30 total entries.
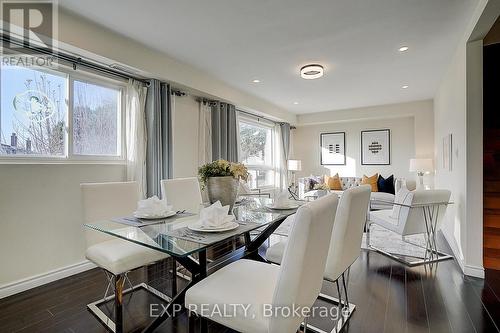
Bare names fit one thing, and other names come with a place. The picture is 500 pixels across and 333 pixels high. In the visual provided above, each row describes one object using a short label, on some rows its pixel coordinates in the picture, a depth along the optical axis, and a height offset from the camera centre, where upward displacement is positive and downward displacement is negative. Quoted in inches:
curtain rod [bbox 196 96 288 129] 168.0 +43.9
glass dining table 52.5 -15.4
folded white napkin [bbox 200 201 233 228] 60.0 -12.0
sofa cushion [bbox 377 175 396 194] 227.8 -17.8
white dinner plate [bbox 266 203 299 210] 89.0 -14.2
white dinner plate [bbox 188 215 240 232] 59.1 -14.2
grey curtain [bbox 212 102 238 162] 176.1 +23.6
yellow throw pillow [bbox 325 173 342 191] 246.4 -17.1
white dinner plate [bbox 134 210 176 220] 73.5 -14.1
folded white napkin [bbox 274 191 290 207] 90.4 -12.2
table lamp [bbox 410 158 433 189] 206.4 -0.5
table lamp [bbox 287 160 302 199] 267.0 +0.2
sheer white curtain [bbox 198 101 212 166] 167.3 +21.1
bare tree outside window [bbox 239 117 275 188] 232.4 +14.5
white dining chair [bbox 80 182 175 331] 68.4 -23.2
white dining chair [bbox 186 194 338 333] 40.9 -24.1
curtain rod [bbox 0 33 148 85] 89.5 +43.1
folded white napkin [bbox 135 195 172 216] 73.8 -11.8
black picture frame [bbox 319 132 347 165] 284.0 +21.9
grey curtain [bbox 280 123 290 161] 273.7 +29.9
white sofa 211.3 -25.3
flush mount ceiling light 141.2 +51.5
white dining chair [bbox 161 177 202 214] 98.7 -10.7
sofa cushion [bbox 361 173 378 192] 229.8 -14.5
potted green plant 83.5 -4.6
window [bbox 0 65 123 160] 92.9 +21.2
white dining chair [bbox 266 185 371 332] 62.6 -17.0
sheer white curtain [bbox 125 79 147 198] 125.0 +15.5
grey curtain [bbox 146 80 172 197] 129.9 +15.6
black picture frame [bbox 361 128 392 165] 250.4 +29.9
